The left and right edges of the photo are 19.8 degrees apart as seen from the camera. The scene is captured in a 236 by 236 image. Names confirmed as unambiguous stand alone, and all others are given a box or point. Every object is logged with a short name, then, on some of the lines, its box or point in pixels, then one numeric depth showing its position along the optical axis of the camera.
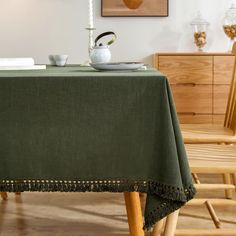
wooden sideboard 5.15
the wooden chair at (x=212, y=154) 2.58
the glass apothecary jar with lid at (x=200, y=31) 5.52
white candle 3.55
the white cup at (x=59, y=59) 3.59
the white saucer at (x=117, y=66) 2.53
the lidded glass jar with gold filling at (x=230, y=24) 5.45
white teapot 3.19
